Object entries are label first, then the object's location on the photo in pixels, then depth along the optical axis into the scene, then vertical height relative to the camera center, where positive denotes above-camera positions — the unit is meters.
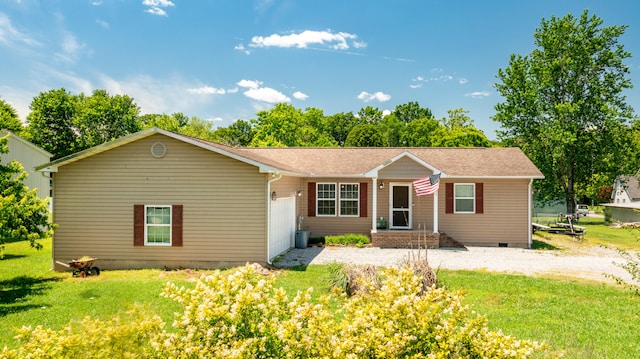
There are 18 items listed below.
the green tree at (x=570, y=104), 29.98 +6.86
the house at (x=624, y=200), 28.51 -0.68
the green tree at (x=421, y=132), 52.35 +8.46
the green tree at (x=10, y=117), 37.73 +7.64
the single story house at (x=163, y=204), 11.83 -0.28
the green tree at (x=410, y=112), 66.50 +13.67
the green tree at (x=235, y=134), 60.91 +9.63
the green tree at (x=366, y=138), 46.78 +6.69
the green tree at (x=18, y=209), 9.18 -0.35
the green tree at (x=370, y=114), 63.16 +12.61
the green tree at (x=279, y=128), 44.93 +7.71
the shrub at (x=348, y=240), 17.05 -1.95
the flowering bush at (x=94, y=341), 2.80 -1.05
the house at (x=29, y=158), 19.50 +1.87
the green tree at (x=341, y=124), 61.44 +10.82
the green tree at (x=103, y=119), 41.38 +8.08
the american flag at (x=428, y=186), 13.93 +0.29
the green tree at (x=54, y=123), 39.97 +7.31
